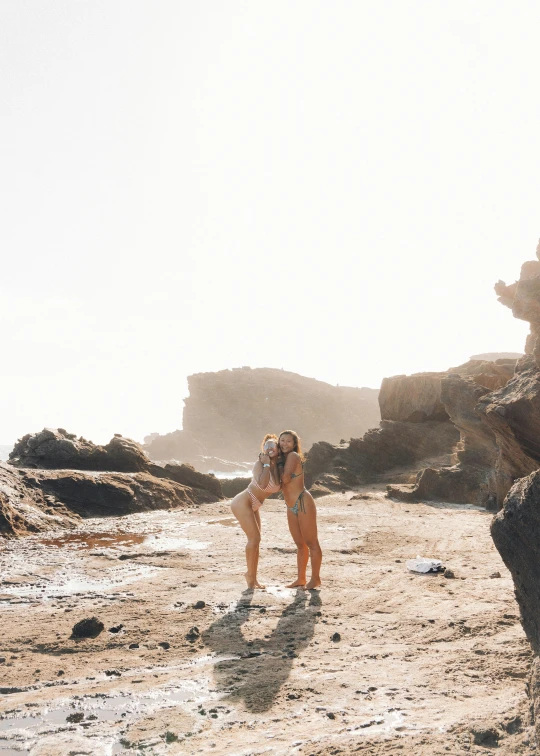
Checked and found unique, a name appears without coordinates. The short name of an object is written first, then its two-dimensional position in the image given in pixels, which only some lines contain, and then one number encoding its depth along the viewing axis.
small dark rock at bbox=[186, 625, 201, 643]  4.87
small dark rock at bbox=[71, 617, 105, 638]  4.99
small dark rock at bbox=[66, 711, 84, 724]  3.43
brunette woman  6.71
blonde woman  6.68
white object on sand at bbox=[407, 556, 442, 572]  7.11
